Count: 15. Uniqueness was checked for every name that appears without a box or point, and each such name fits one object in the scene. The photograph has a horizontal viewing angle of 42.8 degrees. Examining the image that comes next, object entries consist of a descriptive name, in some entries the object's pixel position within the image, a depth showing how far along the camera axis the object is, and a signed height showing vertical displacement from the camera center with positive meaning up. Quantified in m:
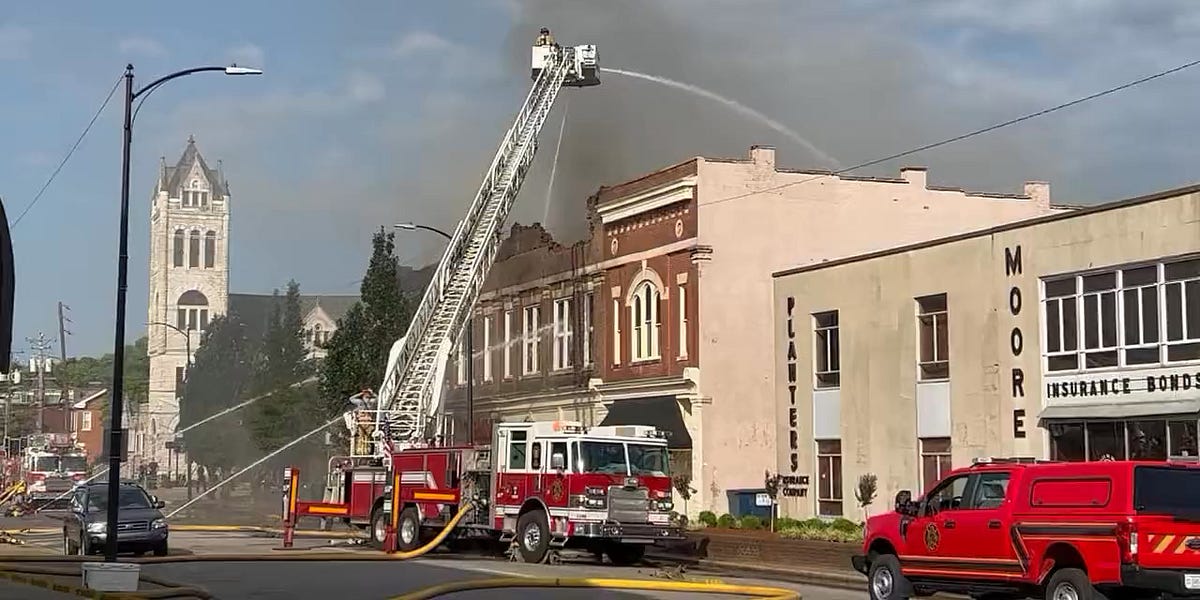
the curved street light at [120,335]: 20.81 +1.63
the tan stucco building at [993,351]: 26.70 +1.98
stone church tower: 156.12 +21.36
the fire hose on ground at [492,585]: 18.53 -1.80
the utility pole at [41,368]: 92.12 +5.55
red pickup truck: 15.55 -0.93
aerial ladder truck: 27.86 -0.17
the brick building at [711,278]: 41.00 +4.87
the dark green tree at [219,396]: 77.25 +3.23
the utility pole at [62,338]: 109.56 +8.27
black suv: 28.83 -1.35
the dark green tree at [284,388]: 68.19 +3.06
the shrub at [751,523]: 33.87 -1.60
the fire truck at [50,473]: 60.88 -0.81
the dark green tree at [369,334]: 50.59 +3.90
